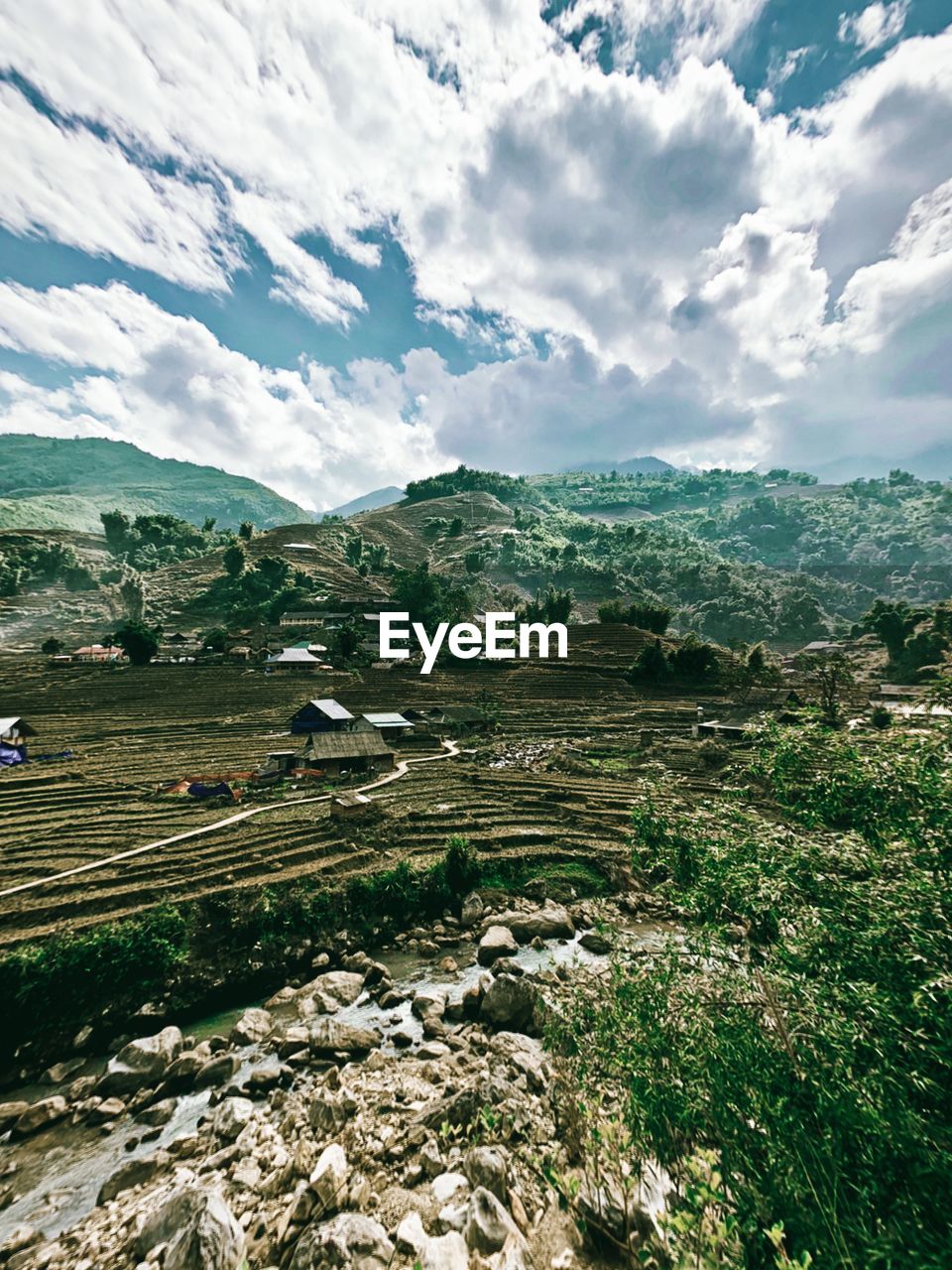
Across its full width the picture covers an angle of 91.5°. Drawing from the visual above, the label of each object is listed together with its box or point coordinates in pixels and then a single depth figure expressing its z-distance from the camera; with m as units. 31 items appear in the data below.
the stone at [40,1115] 12.63
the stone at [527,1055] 13.20
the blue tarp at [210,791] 31.55
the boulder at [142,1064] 13.81
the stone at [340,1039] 14.82
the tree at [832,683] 37.53
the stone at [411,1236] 8.96
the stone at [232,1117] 12.10
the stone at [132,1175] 10.88
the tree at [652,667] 73.06
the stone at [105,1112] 12.93
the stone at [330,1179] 10.10
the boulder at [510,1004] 15.77
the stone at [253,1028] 15.30
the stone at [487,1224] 8.81
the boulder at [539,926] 21.00
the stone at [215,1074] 13.82
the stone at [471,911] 22.12
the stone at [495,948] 19.66
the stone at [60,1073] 14.22
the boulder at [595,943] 19.84
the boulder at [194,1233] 8.81
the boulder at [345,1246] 8.62
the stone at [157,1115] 12.77
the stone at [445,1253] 8.52
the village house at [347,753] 37.53
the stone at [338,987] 17.34
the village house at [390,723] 48.53
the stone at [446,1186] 10.17
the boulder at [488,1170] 10.04
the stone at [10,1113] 12.89
